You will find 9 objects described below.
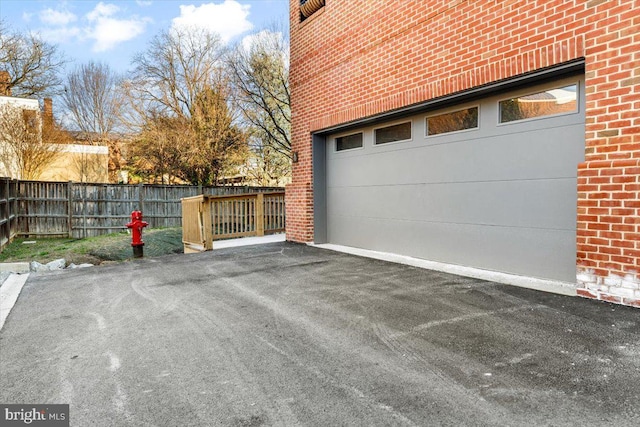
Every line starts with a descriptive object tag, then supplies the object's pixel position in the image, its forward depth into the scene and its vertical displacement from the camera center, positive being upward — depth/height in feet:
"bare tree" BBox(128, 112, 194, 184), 66.44 +8.96
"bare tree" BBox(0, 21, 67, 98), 71.56 +25.73
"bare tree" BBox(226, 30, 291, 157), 60.34 +17.15
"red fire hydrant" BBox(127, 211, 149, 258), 28.84 -2.48
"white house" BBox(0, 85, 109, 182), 66.44 +6.76
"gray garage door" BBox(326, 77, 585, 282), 15.53 +0.39
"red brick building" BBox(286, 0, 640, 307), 13.42 +2.55
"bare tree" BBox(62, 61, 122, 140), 88.58 +22.35
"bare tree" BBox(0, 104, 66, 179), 55.11 +8.13
